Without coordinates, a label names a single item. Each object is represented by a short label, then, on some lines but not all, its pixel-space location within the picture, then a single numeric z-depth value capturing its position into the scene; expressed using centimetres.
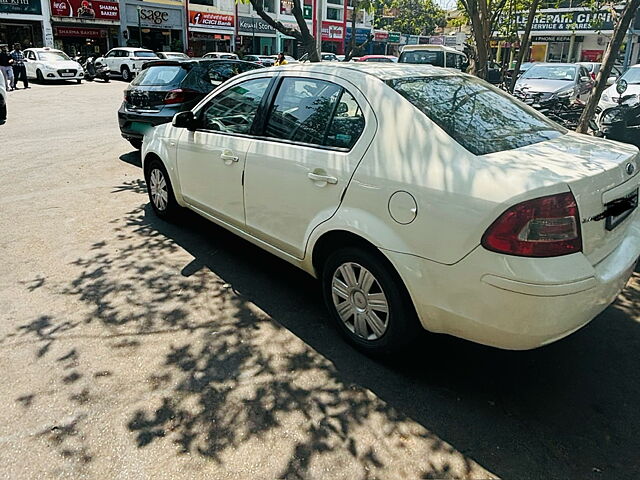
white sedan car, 249
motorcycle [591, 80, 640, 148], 550
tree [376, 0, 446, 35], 5652
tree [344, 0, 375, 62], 882
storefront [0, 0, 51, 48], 3123
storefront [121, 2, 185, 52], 3738
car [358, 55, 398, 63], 2288
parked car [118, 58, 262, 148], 803
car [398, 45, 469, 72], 1742
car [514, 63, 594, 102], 1430
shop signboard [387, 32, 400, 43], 6162
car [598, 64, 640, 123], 1154
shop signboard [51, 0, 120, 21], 3297
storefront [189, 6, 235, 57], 4134
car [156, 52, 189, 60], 2566
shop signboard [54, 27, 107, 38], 3416
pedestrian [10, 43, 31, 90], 2071
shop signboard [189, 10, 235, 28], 4103
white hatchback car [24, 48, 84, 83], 2311
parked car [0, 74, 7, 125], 1196
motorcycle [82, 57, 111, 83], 2731
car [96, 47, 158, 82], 2778
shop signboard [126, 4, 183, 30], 3747
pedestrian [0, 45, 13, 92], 1873
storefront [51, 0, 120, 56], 3341
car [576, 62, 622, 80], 2584
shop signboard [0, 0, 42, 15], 3097
